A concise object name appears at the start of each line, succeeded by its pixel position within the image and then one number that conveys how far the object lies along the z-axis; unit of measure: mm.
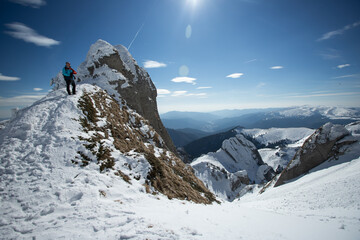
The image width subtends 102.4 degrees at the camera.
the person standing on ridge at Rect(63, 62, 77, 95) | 15551
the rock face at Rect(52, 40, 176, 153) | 28250
